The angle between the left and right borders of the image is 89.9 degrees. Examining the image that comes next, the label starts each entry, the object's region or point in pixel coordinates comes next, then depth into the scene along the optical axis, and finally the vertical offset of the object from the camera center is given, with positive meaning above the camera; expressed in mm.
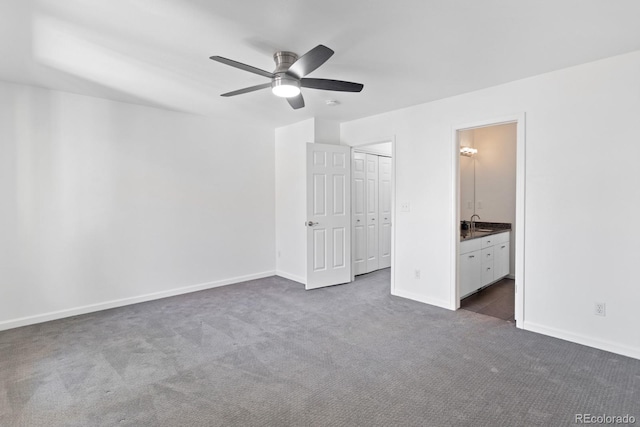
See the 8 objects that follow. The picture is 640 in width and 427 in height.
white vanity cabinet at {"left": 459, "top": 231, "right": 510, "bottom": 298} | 4000 -835
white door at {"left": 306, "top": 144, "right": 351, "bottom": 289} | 4520 -185
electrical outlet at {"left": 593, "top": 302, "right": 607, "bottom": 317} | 2734 -941
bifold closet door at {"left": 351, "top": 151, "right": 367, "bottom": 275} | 5297 -241
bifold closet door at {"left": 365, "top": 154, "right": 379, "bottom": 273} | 5562 -147
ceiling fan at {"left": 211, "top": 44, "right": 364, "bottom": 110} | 2322 +947
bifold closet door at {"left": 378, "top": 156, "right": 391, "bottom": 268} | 5781 -192
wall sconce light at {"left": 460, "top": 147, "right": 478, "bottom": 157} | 5248 +820
